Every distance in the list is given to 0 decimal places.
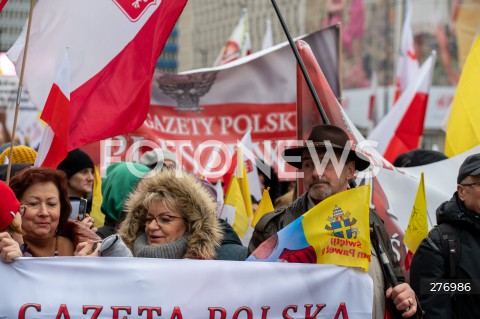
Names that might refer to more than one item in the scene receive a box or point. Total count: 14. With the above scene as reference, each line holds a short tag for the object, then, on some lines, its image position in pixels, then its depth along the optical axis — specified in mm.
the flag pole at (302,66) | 5219
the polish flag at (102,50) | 5398
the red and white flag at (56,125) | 4996
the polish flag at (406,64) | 14234
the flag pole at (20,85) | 4461
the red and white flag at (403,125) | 9883
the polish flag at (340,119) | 5934
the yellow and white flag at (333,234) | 4246
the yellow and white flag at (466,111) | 7773
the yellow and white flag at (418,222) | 5297
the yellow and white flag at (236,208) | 6789
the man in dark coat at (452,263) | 4828
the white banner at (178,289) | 4125
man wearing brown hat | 4520
